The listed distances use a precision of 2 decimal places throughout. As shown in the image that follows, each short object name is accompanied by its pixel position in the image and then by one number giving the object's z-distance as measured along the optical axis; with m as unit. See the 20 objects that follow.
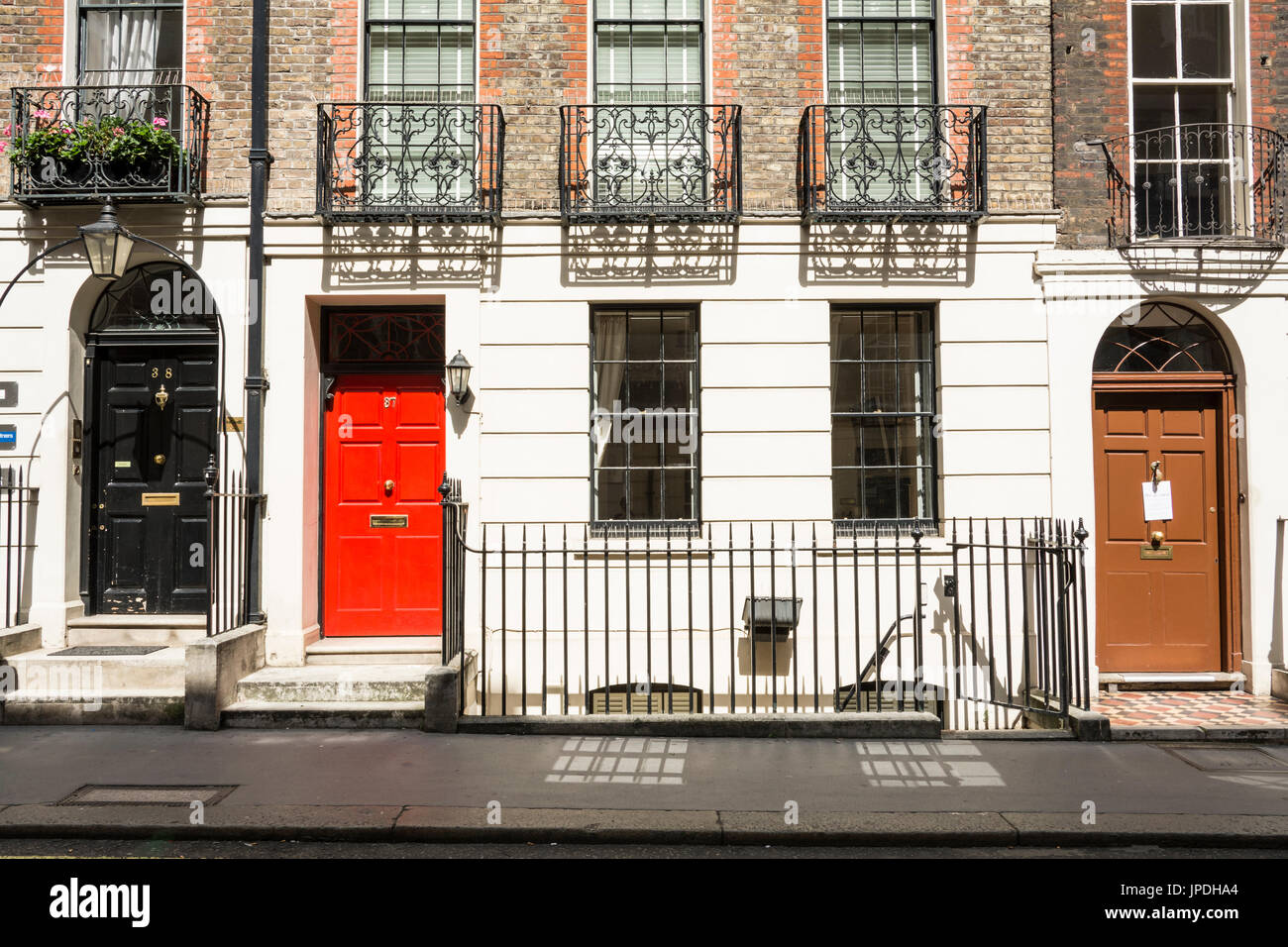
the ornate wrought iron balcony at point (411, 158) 9.31
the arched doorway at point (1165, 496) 9.45
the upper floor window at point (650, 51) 9.63
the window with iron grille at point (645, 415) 9.56
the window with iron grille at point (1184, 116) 9.56
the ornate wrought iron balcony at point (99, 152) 9.02
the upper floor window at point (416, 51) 9.64
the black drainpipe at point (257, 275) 9.13
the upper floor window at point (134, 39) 9.62
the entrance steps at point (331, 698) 7.92
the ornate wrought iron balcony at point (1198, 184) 9.43
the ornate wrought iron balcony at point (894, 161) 9.31
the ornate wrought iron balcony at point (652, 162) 9.29
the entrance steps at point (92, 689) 8.03
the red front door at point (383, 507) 9.54
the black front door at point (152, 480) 9.39
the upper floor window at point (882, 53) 9.65
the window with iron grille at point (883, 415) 9.61
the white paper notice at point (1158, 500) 9.45
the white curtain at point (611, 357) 9.63
